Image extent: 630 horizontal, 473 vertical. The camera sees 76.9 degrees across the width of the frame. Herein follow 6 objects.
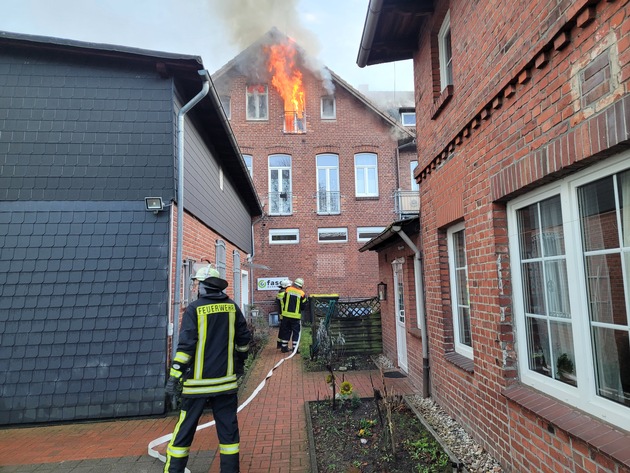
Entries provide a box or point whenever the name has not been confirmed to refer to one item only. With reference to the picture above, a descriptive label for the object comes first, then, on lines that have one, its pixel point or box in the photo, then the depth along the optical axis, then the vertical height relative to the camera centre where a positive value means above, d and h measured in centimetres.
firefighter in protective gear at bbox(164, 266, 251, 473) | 347 -79
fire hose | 406 -175
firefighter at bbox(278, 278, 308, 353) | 939 -75
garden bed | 358 -168
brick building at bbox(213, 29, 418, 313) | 1644 +472
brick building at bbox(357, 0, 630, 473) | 227 +39
